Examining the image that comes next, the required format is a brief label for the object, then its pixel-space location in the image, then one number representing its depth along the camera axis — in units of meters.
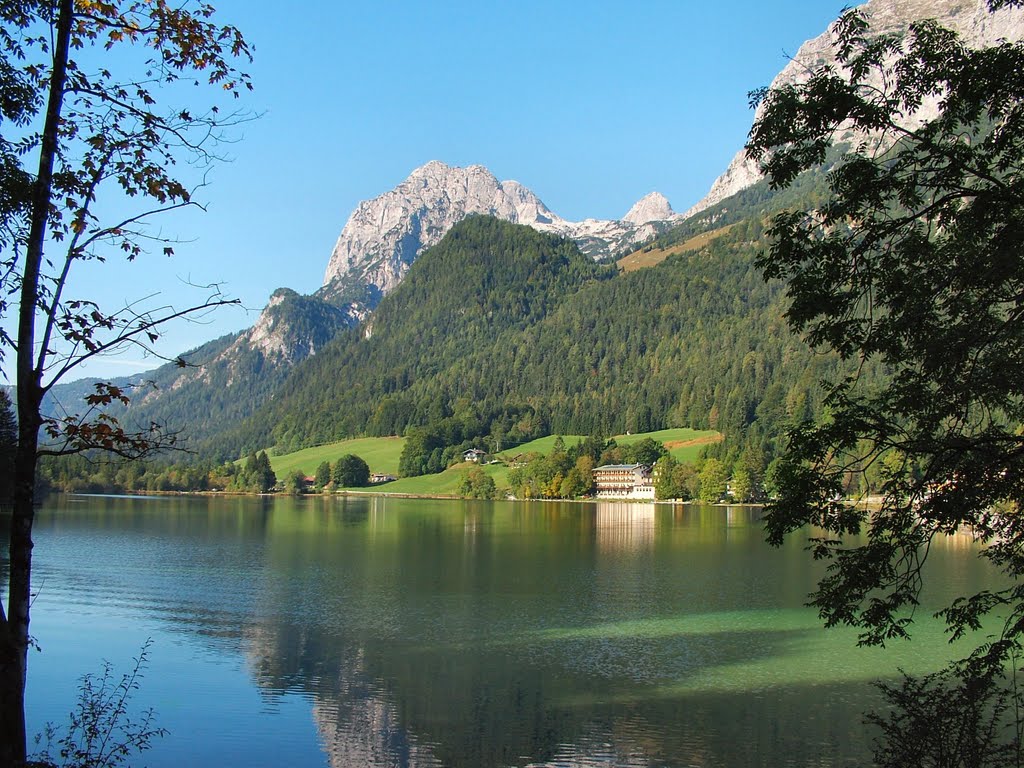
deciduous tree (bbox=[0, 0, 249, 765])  10.37
